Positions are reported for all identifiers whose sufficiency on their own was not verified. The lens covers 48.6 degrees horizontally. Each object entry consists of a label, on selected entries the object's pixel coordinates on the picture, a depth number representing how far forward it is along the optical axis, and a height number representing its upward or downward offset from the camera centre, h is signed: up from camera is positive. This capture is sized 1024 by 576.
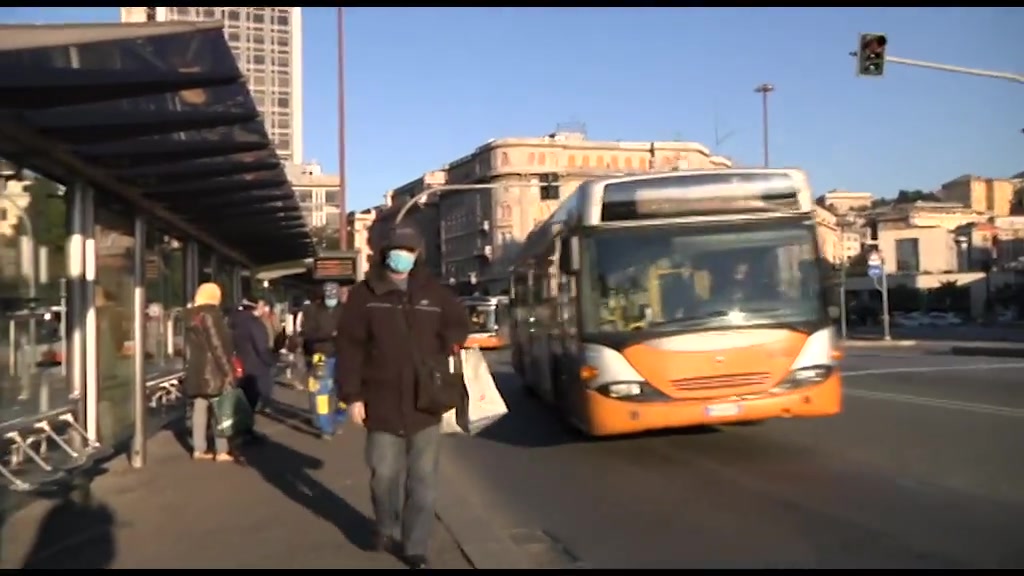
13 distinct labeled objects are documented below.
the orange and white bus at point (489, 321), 47.91 -1.02
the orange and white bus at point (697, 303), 10.94 -0.09
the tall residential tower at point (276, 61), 144.50 +31.65
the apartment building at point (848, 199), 174.62 +14.89
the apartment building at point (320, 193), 98.81 +10.21
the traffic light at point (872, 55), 21.64 +4.51
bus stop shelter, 7.11 +1.24
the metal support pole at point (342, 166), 32.34 +3.89
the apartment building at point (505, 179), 102.19 +10.47
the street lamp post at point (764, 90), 67.19 +12.01
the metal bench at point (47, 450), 9.55 -1.35
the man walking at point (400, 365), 6.49 -0.38
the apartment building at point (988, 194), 163.25 +13.94
